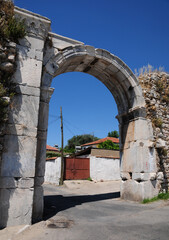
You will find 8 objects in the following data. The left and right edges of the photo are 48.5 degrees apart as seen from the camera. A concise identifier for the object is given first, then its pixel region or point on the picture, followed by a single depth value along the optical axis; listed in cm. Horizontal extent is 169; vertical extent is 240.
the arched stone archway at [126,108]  566
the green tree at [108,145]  2580
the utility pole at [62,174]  1411
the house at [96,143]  3201
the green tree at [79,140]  4072
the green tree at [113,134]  4272
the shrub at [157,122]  658
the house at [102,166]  1588
